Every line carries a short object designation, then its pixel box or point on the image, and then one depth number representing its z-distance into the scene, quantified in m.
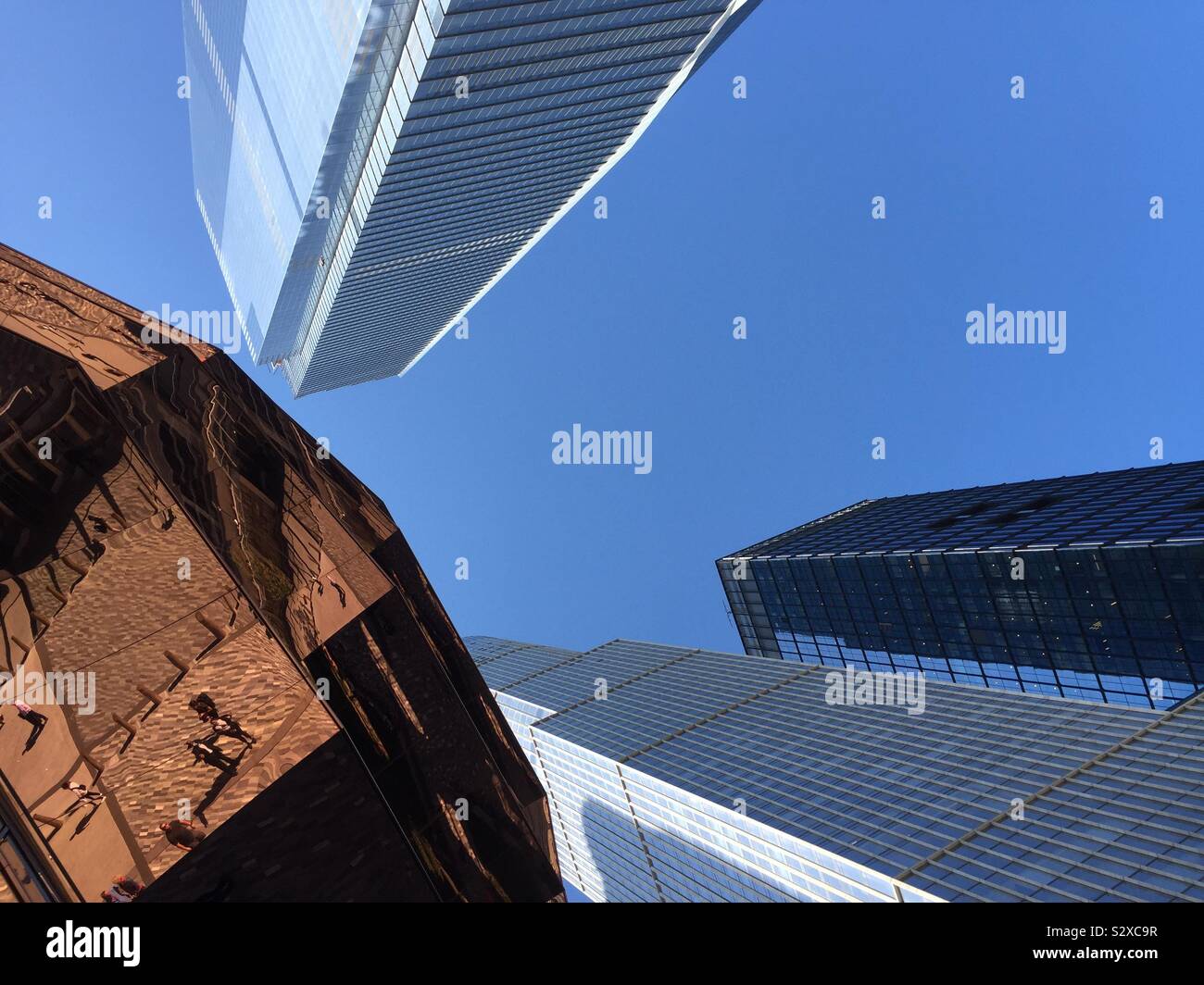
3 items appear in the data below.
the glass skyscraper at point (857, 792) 39.12
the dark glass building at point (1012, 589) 57.28
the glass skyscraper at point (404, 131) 70.00
